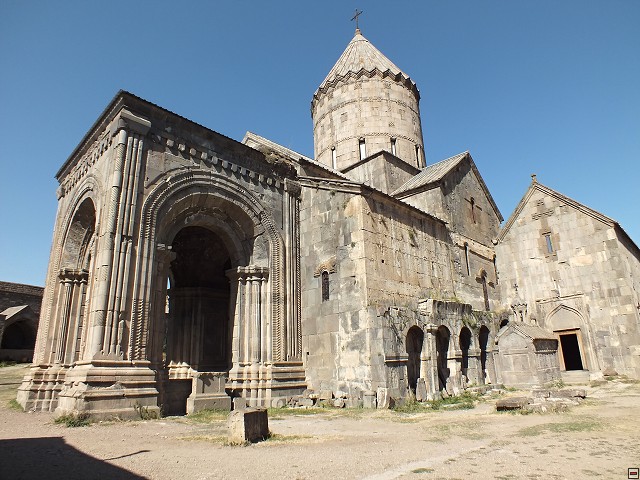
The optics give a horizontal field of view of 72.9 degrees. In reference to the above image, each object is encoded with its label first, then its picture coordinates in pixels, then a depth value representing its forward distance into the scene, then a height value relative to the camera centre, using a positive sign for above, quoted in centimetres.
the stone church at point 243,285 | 993 +229
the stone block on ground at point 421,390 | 1149 -75
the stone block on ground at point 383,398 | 1040 -84
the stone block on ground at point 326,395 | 1140 -80
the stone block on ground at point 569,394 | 1034 -86
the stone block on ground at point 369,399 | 1056 -87
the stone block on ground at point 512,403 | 898 -91
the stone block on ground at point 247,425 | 614 -84
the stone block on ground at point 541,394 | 1007 -83
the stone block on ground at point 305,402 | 1136 -96
